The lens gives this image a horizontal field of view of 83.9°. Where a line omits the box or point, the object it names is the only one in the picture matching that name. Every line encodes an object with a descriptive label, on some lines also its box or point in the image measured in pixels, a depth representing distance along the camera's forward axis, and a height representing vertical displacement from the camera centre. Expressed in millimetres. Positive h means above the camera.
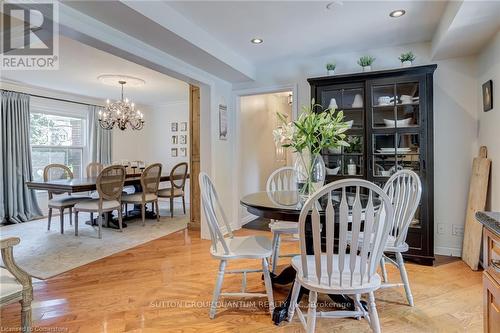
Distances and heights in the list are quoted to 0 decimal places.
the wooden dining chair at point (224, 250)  1830 -568
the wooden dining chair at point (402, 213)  1903 -339
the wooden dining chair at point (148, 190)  4484 -379
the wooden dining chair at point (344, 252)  1332 -431
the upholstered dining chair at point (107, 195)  3842 -384
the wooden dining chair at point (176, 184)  5020 -316
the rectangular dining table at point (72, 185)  3684 -232
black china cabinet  2781 +392
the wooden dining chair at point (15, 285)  1439 -613
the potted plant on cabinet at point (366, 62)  3105 +1159
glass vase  2088 -68
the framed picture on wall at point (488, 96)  2494 +634
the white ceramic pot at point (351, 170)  3183 -47
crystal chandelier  4797 +945
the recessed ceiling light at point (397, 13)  2434 +1360
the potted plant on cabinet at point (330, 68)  3264 +1155
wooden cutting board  2624 -384
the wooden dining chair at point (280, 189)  2382 -240
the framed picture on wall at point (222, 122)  3895 +643
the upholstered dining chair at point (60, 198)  4012 -449
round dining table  1687 -268
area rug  2885 -949
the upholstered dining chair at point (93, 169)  5180 -14
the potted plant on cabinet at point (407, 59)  2906 +1121
